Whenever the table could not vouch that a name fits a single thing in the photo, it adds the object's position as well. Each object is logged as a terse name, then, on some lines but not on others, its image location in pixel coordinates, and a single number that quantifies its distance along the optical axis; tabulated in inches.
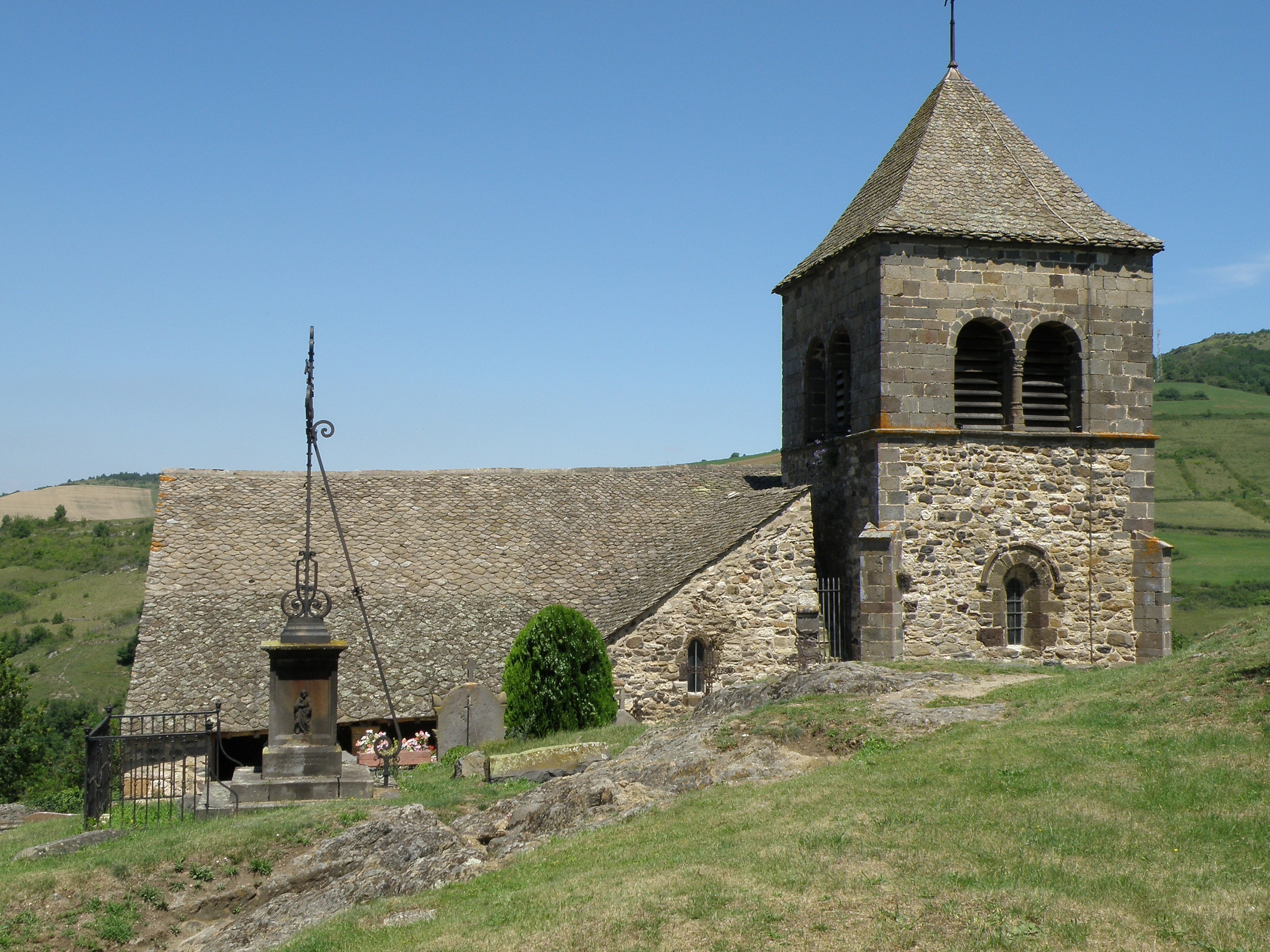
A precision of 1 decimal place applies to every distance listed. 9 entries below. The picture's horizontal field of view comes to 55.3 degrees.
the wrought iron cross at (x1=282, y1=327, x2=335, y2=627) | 655.1
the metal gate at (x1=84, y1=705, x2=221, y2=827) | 608.7
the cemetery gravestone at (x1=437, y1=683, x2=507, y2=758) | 775.7
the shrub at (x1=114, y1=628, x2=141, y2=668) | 1925.4
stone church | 801.6
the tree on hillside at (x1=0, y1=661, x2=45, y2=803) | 1186.6
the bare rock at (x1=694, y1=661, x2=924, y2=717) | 637.3
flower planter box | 749.3
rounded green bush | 746.2
